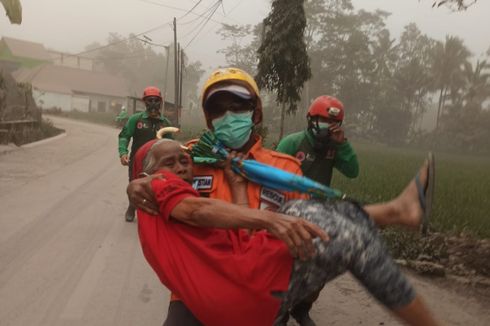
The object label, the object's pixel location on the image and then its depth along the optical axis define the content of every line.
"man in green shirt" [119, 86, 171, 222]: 6.52
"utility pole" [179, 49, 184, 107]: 30.10
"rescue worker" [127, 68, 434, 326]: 1.94
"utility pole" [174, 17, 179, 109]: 27.75
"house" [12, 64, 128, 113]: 53.00
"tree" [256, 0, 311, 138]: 10.48
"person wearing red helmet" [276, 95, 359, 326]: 3.68
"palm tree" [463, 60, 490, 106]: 52.57
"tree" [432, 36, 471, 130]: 54.25
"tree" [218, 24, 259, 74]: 51.38
